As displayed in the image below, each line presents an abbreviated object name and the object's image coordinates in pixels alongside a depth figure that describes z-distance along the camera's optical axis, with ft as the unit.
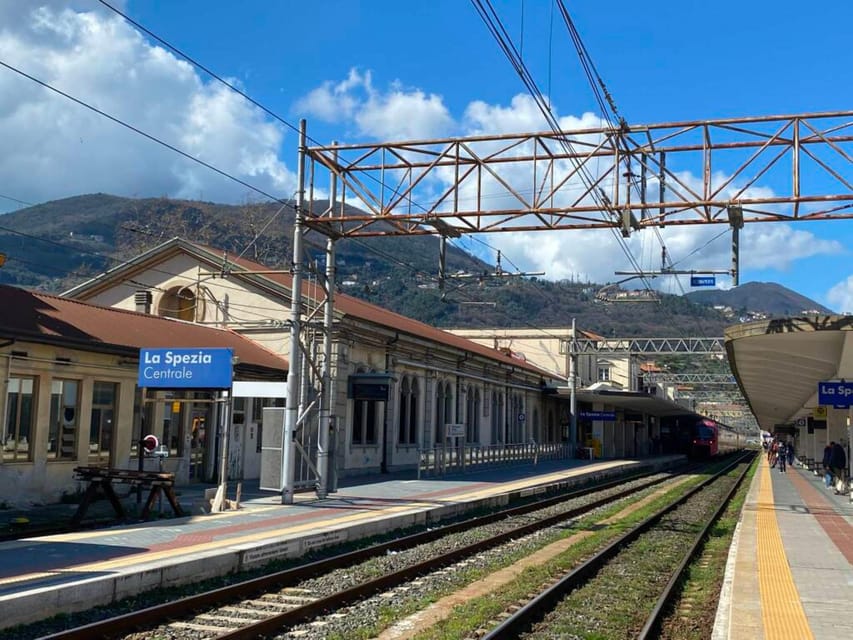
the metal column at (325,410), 64.39
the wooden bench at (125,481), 50.21
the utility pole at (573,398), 153.89
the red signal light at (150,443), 57.52
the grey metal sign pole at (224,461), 54.65
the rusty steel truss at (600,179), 54.70
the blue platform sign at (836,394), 71.61
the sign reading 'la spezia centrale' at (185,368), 56.34
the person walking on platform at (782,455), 147.23
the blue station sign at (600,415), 148.87
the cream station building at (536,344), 230.89
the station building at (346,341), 92.78
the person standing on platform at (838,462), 88.79
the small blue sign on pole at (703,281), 97.25
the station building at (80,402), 58.70
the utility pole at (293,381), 60.80
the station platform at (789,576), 27.94
